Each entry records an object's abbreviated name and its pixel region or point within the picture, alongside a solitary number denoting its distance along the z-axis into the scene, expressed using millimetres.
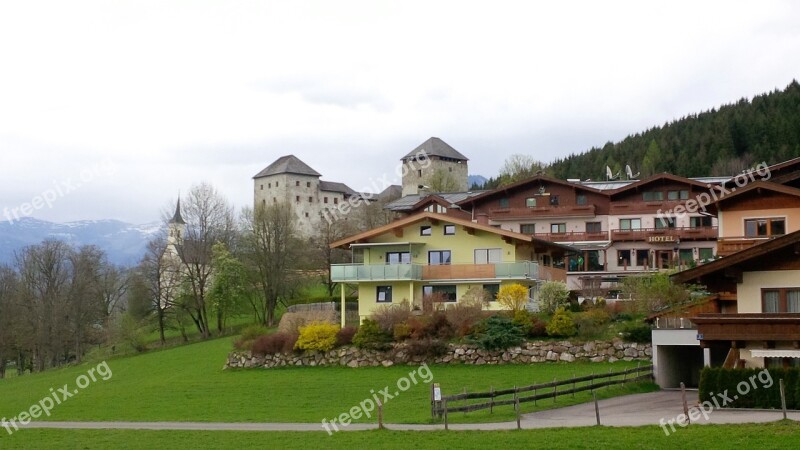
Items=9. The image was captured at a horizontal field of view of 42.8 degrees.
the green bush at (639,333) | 42594
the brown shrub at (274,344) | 49906
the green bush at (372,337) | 47094
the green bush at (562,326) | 44531
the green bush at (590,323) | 44188
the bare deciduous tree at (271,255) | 75812
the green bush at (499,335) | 44562
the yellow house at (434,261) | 53094
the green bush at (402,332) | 46844
